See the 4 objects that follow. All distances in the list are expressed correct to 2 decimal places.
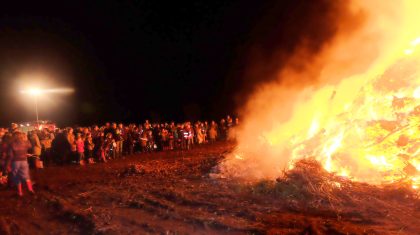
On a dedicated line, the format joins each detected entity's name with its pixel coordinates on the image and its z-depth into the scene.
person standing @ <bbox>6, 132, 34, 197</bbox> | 10.60
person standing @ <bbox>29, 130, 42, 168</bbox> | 15.09
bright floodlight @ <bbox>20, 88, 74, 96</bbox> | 68.06
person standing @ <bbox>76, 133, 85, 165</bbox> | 16.81
